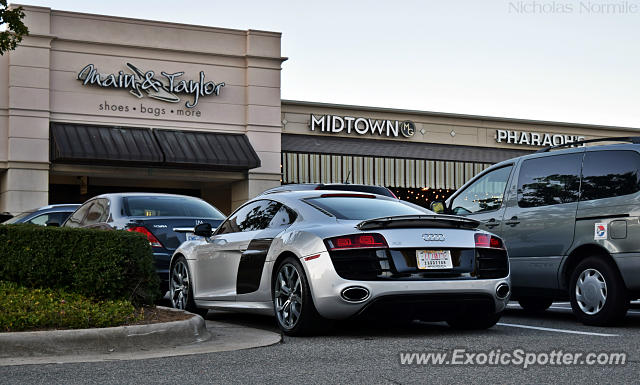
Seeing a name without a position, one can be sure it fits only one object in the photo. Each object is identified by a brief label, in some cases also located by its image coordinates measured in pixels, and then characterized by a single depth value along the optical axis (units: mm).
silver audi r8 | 7152
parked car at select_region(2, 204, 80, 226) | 15516
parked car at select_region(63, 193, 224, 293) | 10672
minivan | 8203
